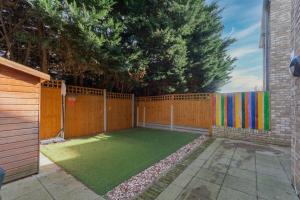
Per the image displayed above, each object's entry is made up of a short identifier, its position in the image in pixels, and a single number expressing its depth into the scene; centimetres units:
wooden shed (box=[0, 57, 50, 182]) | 221
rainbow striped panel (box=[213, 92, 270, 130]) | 450
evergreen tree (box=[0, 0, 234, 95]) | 378
